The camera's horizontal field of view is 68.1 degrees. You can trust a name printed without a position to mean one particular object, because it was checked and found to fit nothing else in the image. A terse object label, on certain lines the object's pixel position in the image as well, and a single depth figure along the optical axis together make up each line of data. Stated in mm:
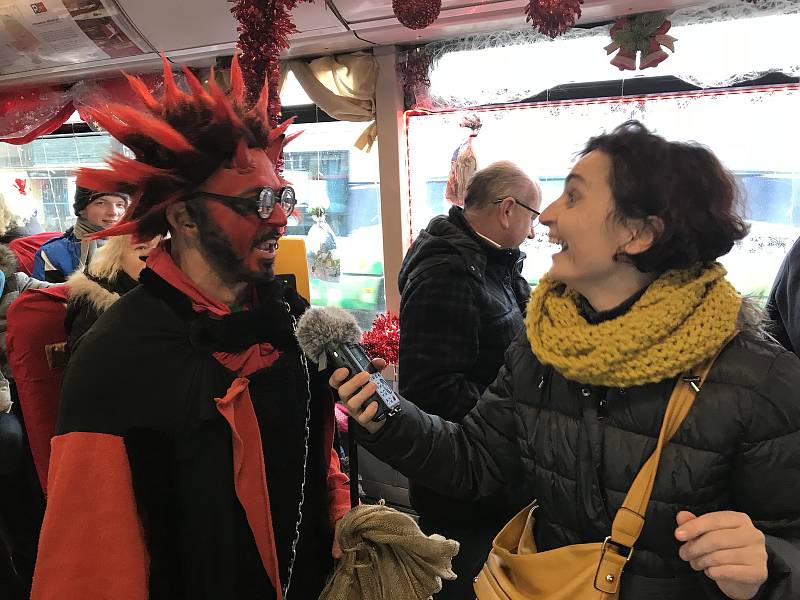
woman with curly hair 928
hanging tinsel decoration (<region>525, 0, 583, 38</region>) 1974
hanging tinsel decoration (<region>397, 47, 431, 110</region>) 3312
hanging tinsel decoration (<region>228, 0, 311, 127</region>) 2045
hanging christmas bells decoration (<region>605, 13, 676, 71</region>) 2613
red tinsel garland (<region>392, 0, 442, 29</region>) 2082
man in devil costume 1099
